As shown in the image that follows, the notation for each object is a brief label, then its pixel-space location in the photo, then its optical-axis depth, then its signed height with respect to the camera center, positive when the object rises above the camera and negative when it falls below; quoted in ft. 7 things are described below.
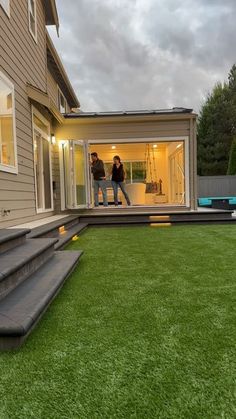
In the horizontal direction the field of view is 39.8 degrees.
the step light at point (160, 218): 25.85 -1.98
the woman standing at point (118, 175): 28.43 +1.68
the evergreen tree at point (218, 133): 84.12 +15.51
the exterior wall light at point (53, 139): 26.84 +4.67
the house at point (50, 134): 16.47 +4.77
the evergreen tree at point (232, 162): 62.05 +5.59
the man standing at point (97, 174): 27.91 +1.76
